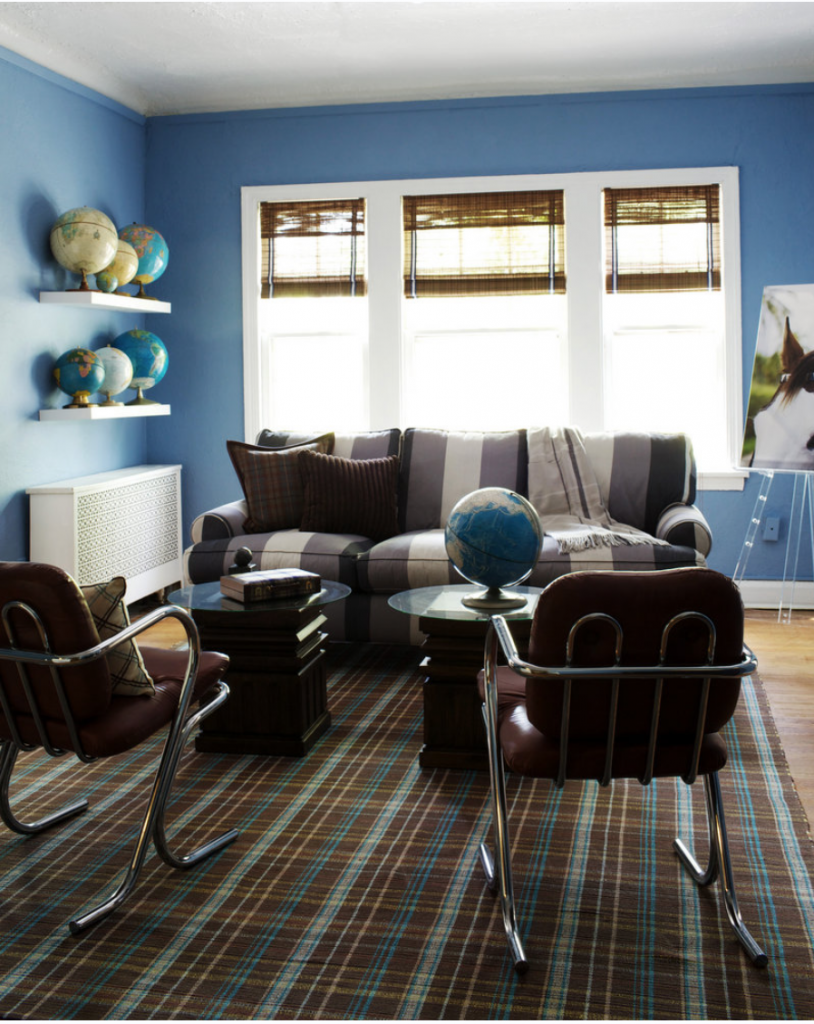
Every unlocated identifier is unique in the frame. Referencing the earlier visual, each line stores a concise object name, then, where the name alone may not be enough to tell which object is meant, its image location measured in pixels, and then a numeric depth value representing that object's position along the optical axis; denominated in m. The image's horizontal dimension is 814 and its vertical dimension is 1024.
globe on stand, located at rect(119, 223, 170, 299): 5.21
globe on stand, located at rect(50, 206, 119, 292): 4.66
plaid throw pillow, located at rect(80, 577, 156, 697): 2.19
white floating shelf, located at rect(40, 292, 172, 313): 4.69
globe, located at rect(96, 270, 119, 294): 4.97
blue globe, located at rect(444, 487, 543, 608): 2.79
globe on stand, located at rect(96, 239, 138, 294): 5.02
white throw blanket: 4.30
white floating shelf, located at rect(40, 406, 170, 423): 4.66
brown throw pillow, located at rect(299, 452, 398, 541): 4.38
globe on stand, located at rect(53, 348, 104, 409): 4.72
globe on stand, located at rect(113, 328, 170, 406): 5.28
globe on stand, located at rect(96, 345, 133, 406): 4.96
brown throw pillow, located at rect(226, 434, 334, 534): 4.46
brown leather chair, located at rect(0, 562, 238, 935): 1.98
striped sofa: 3.99
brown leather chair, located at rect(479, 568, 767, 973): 1.82
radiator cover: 4.57
